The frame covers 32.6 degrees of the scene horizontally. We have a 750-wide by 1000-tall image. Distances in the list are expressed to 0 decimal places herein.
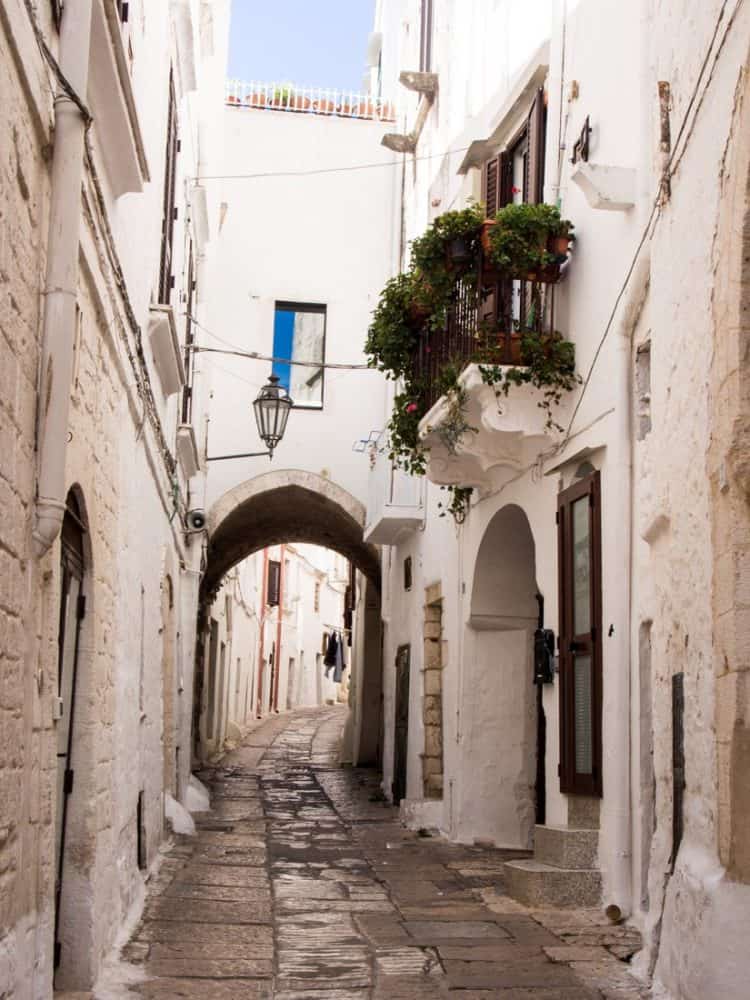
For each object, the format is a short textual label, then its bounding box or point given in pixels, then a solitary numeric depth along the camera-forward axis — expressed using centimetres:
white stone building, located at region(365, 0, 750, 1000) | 493
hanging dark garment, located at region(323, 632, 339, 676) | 3869
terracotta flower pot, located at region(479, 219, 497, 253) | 881
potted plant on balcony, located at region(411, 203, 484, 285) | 894
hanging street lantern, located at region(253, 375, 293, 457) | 1340
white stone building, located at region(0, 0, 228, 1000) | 396
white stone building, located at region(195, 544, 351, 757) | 2514
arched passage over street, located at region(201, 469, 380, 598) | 1780
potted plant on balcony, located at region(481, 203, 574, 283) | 871
